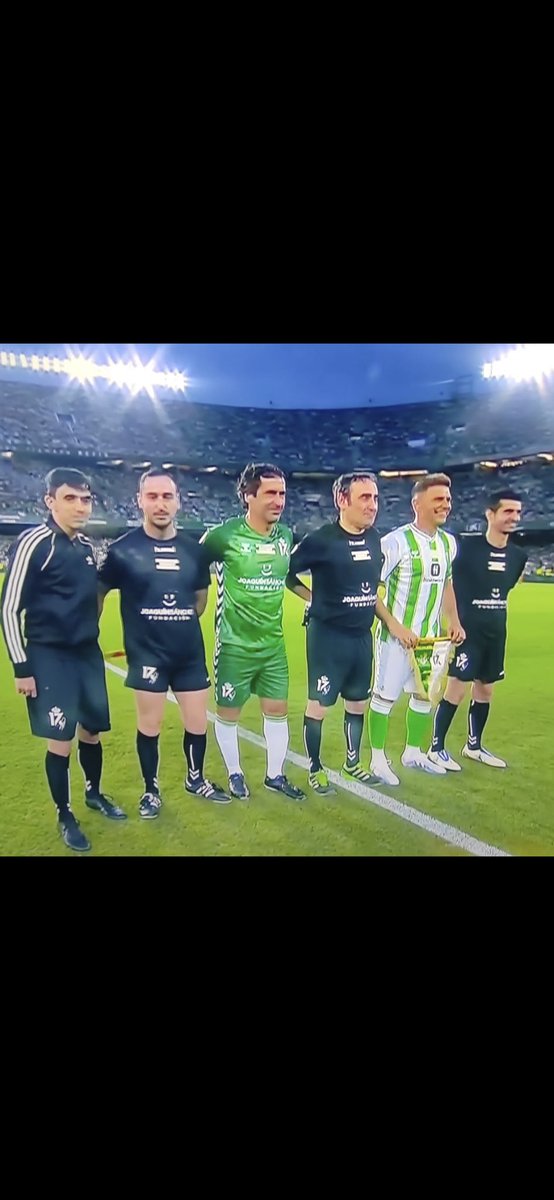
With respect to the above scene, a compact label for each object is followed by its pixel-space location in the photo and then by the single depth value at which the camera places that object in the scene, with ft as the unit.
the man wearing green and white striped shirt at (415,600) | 8.36
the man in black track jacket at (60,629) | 7.73
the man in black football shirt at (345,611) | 8.25
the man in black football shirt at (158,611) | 7.95
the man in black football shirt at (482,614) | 8.60
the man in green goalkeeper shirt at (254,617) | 8.08
